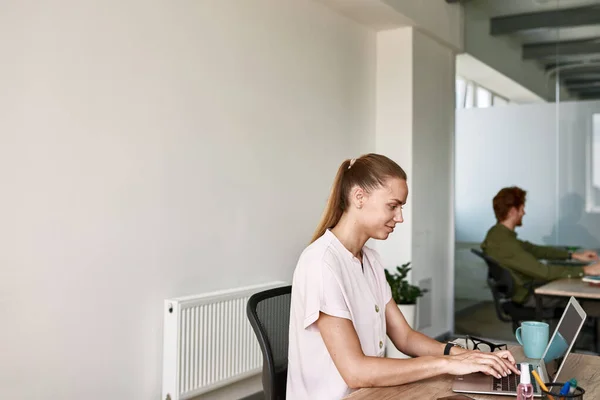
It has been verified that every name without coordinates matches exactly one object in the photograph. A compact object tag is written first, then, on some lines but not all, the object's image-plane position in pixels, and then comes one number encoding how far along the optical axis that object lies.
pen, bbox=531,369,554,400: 1.62
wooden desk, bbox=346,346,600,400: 1.77
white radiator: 3.33
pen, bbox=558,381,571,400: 1.60
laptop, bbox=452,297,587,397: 1.81
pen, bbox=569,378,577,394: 1.61
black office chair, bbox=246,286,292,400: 2.01
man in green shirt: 4.50
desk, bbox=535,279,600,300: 3.61
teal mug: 2.14
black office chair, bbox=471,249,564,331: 4.51
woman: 1.85
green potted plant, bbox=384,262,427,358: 4.88
